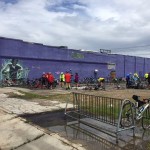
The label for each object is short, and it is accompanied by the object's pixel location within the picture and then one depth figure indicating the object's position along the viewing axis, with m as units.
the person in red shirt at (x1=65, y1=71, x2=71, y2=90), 14.71
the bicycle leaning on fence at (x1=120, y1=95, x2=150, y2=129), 4.86
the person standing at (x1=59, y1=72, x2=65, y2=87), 15.93
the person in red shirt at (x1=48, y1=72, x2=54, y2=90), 14.97
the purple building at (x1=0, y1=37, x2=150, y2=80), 16.54
